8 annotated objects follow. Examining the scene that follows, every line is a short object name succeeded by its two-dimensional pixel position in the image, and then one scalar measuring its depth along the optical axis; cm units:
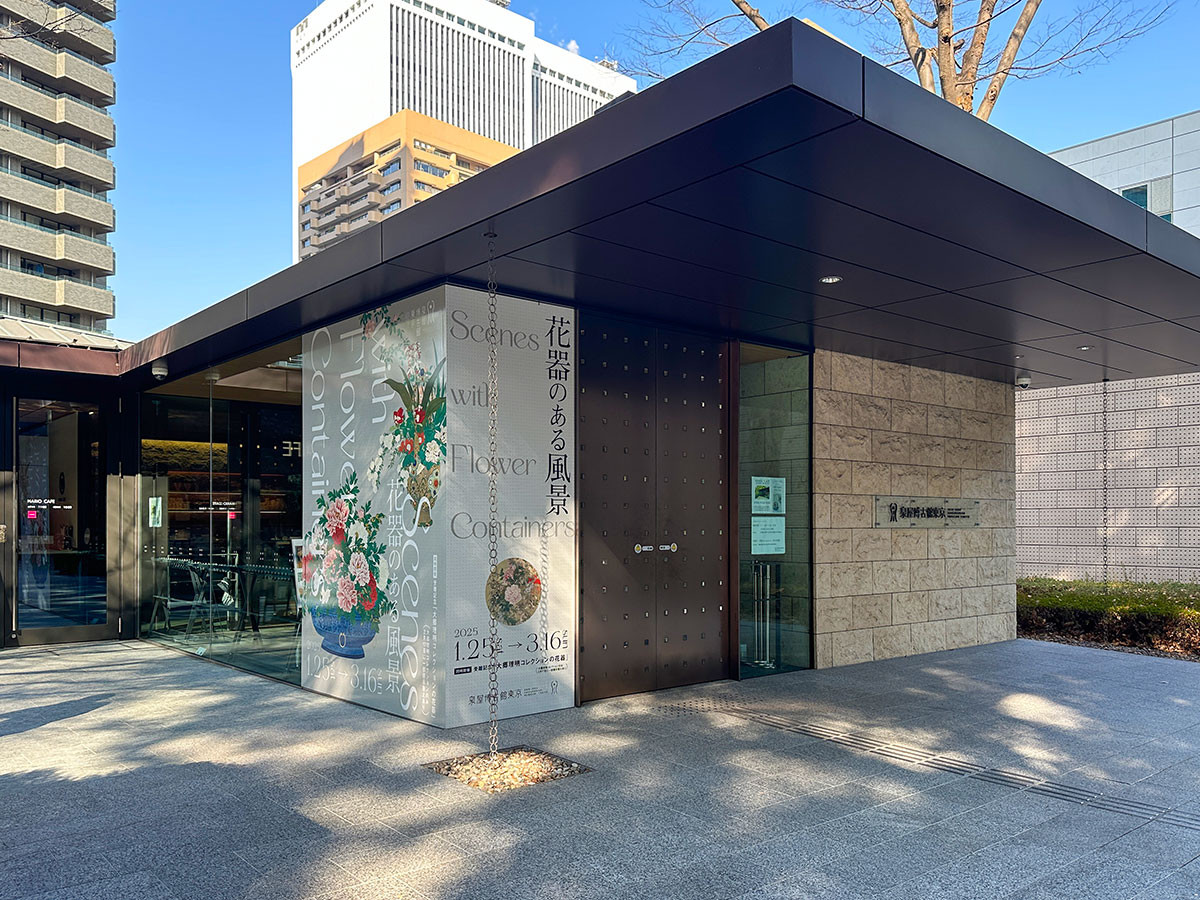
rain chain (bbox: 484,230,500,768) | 611
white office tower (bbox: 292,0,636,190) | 11088
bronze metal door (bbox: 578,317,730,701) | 698
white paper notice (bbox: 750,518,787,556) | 823
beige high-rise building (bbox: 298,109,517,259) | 9388
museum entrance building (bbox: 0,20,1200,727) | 445
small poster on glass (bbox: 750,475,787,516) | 826
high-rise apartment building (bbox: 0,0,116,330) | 4356
